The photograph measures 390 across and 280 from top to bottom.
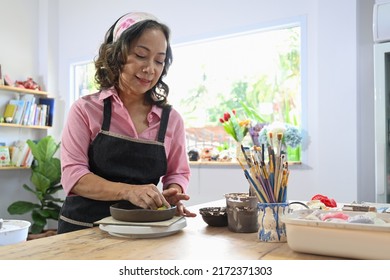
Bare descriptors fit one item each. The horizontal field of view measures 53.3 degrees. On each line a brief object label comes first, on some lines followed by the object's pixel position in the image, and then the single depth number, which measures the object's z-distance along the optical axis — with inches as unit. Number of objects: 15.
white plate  39.2
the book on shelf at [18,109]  168.6
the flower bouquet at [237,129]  132.5
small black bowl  46.3
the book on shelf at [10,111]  167.8
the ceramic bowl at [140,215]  40.6
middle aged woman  54.0
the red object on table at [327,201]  52.5
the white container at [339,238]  31.2
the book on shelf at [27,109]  171.3
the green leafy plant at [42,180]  163.3
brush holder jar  38.9
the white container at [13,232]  104.8
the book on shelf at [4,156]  163.8
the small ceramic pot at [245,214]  43.5
